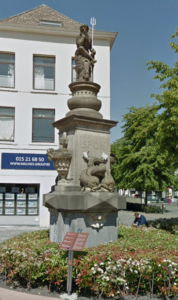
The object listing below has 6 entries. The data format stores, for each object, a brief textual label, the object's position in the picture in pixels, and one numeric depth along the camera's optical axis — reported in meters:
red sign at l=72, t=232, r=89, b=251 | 5.89
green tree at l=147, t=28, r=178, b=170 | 13.22
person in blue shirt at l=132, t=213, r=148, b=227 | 13.41
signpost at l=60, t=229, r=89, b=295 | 5.82
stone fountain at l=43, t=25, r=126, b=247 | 7.85
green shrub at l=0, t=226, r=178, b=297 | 5.79
